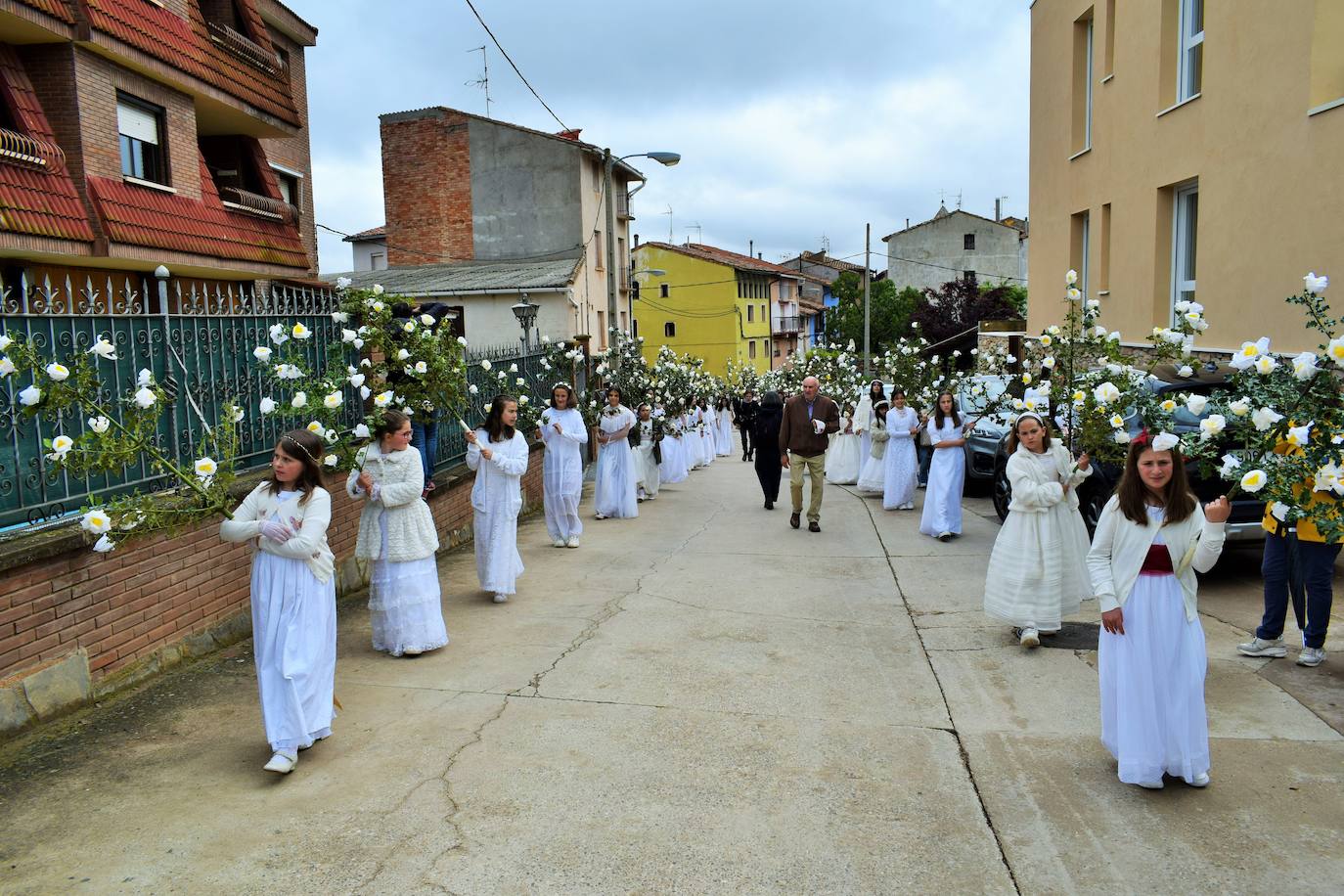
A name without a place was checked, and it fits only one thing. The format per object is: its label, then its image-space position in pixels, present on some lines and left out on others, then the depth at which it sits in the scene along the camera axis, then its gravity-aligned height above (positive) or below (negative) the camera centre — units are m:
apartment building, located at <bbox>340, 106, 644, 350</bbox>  34.41 +5.31
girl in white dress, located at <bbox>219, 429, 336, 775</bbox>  5.20 -1.19
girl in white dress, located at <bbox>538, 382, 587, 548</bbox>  11.90 -1.41
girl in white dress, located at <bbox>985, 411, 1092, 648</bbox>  7.49 -1.46
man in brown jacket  13.36 -1.10
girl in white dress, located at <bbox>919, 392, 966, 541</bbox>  12.47 -1.50
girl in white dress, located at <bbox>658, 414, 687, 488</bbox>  20.97 -2.16
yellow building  67.19 +3.18
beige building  10.28 +2.28
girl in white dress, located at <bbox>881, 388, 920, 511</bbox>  15.16 -1.62
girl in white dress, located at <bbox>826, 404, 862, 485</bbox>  20.78 -2.19
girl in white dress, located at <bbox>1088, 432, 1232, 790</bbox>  4.85 -1.31
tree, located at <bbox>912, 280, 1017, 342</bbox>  43.16 +1.58
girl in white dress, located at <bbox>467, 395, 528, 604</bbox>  8.95 -1.24
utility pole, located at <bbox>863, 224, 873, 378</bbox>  34.48 +0.64
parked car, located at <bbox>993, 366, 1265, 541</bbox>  8.56 -1.24
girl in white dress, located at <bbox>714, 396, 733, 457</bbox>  34.81 -2.84
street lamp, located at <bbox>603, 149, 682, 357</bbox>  20.83 +2.10
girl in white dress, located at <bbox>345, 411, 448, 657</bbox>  7.20 -1.29
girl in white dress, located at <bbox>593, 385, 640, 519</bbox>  14.60 -1.69
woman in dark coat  15.76 -1.41
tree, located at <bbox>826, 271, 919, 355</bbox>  58.94 +2.18
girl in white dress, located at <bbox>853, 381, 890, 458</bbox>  17.96 -1.25
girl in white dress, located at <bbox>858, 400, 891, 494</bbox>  17.03 -1.97
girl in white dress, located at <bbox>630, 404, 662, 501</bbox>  17.70 -1.78
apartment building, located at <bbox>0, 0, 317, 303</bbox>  13.88 +3.51
